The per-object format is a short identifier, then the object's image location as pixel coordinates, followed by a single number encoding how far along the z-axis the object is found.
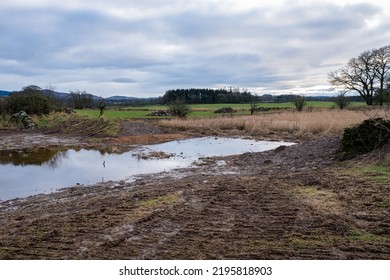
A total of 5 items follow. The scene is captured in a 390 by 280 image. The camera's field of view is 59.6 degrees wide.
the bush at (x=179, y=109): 36.62
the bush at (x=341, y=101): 36.69
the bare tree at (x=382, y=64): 38.91
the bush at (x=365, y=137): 9.15
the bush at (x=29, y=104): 31.38
